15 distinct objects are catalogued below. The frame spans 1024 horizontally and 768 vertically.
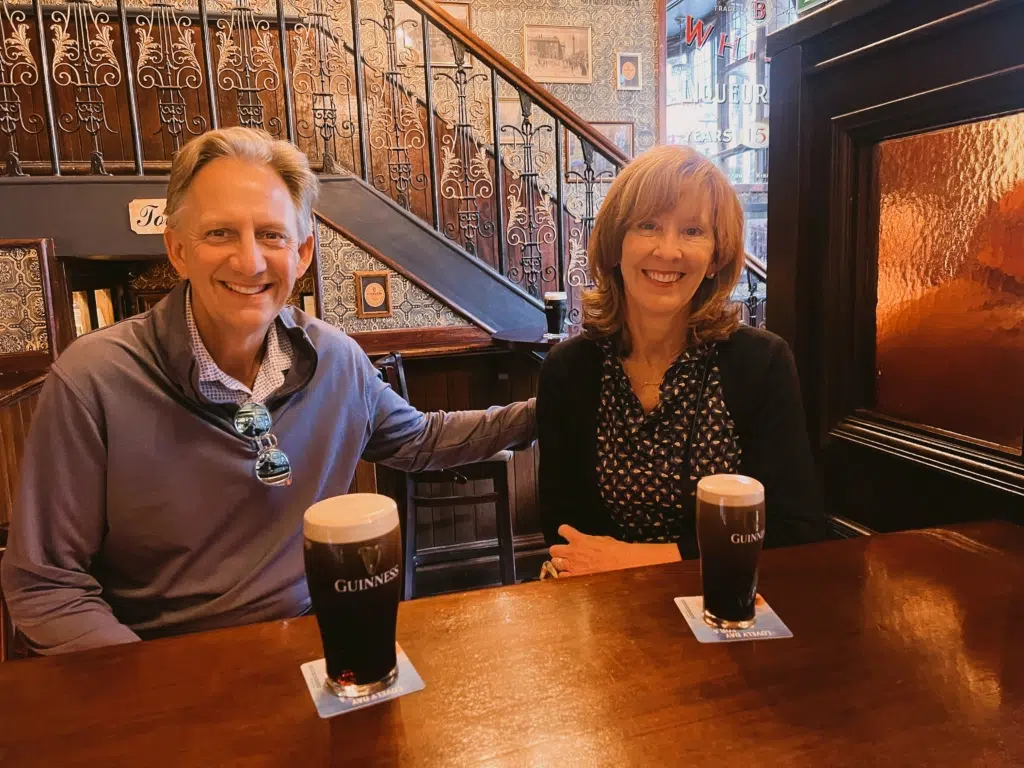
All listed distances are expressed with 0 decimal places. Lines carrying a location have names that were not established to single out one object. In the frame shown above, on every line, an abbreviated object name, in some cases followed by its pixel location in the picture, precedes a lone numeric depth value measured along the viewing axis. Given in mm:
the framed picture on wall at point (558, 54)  6230
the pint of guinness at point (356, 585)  744
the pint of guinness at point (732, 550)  876
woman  1369
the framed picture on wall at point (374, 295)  3502
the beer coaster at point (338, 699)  745
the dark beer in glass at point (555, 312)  3160
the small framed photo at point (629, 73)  6434
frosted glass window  1217
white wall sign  3262
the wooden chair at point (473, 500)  2785
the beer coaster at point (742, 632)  857
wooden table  674
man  1212
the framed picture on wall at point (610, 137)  6234
